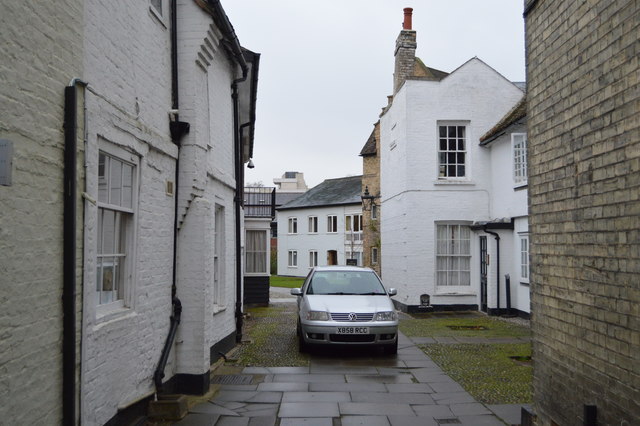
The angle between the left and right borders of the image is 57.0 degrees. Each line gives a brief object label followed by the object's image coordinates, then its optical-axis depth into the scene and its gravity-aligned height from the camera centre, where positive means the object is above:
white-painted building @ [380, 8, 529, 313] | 18.36 +1.95
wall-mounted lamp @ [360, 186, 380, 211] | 25.42 +2.06
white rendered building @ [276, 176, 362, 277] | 45.50 +1.27
